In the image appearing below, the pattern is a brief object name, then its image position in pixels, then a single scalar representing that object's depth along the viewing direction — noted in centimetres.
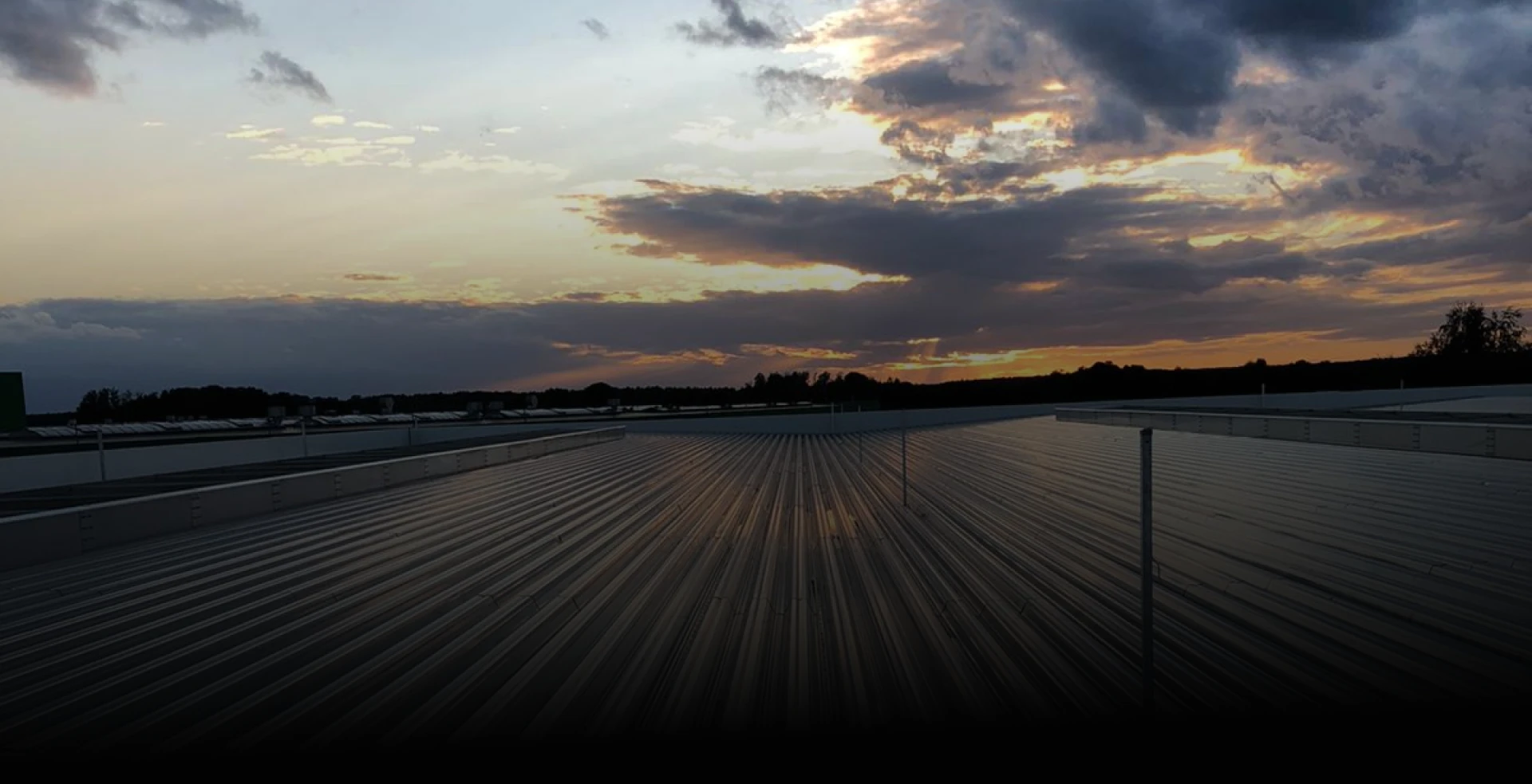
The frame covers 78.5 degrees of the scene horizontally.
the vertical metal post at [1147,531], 427
